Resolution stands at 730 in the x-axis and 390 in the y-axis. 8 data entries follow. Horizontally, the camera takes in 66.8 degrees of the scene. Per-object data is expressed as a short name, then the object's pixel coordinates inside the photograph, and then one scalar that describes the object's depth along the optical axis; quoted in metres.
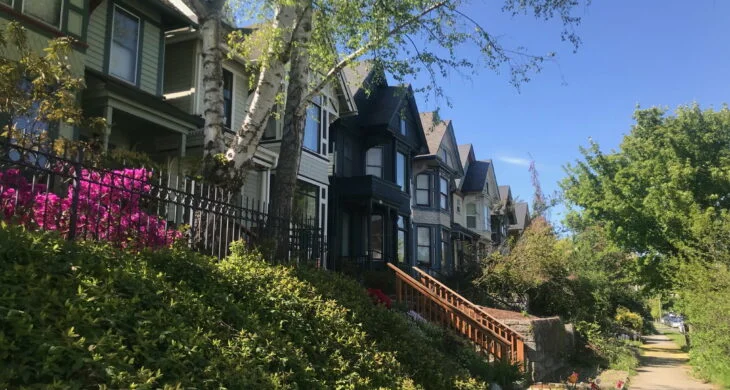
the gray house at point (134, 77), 11.78
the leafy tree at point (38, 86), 7.18
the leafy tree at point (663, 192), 18.19
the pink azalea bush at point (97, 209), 5.32
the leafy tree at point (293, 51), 8.47
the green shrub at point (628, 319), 27.81
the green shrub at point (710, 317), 13.59
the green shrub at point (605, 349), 16.56
